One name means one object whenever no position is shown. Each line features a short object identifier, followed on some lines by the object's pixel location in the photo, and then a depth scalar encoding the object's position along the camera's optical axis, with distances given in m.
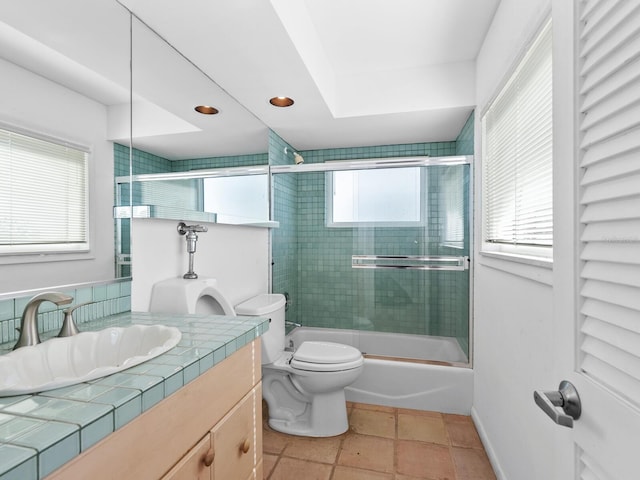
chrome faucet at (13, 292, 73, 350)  0.88
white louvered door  0.48
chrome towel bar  2.55
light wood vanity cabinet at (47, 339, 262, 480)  0.61
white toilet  2.02
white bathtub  2.32
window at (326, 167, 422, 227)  2.69
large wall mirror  1.41
